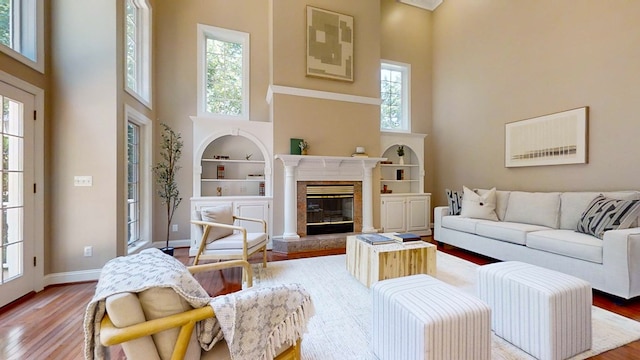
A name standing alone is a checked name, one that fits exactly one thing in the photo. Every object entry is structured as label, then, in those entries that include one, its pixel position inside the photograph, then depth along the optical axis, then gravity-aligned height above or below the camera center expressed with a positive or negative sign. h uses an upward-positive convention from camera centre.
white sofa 2.21 -0.67
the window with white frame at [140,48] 3.60 +1.95
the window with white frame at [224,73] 4.52 +1.94
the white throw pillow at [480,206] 3.81 -0.41
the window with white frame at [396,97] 5.76 +1.90
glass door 2.22 -0.16
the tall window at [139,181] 3.59 -0.05
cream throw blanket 0.92 -0.54
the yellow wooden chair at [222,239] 2.72 -0.71
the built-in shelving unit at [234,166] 4.11 +0.21
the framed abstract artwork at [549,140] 3.34 +0.59
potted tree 3.74 +0.24
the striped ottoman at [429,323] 1.27 -0.77
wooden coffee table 2.45 -0.83
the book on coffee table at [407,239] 2.79 -0.67
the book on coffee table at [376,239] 2.71 -0.67
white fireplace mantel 4.17 +0.08
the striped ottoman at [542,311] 1.51 -0.84
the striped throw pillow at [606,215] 2.48 -0.37
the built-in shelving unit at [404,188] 5.07 -0.21
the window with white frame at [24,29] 2.30 +1.42
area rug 1.65 -1.13
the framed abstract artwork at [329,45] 4.47 +2.44
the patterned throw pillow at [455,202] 4.18 -0.39
